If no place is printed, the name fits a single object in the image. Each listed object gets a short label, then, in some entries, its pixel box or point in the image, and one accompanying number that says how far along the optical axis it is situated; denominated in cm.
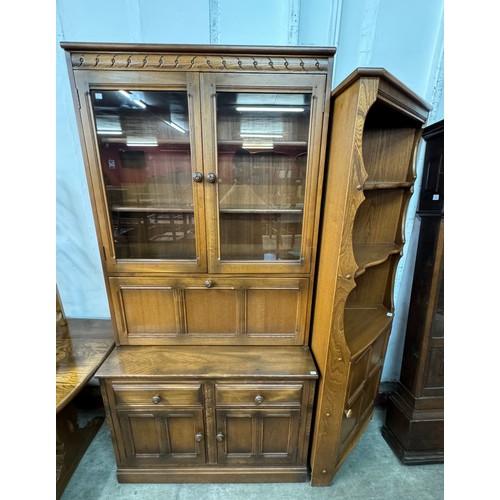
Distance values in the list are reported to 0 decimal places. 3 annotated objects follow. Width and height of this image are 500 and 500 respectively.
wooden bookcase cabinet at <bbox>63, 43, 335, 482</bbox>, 112
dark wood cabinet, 138
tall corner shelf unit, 102
